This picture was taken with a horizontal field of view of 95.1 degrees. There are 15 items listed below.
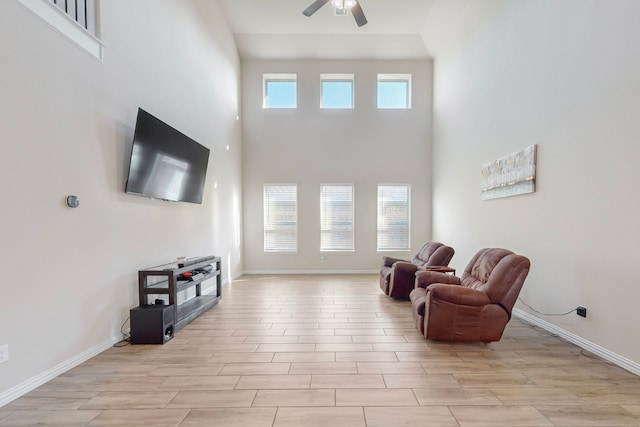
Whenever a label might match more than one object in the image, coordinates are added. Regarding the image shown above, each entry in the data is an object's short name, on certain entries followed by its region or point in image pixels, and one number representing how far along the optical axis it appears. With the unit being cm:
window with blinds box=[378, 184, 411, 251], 722
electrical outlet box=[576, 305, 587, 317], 293
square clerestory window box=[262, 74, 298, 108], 729
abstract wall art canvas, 365
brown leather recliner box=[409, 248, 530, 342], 295
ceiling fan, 420
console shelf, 325
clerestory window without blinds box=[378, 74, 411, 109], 727
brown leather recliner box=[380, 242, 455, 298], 467
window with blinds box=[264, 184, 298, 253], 723
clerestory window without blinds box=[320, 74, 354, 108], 728
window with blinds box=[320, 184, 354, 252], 722
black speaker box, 307
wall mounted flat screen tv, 311
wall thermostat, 249
